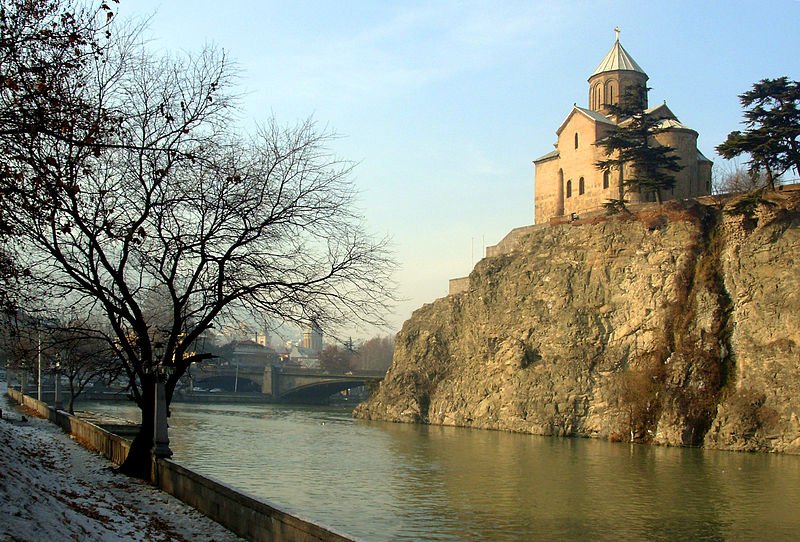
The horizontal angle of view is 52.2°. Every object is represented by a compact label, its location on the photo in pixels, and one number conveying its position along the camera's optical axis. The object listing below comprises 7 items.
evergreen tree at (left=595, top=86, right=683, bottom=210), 55.09
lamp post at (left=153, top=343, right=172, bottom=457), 17.94
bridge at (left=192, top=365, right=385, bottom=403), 86.88
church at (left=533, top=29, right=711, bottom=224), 59.41
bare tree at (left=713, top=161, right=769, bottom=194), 69.88
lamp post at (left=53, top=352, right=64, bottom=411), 40.88
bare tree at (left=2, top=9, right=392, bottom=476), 16.83
